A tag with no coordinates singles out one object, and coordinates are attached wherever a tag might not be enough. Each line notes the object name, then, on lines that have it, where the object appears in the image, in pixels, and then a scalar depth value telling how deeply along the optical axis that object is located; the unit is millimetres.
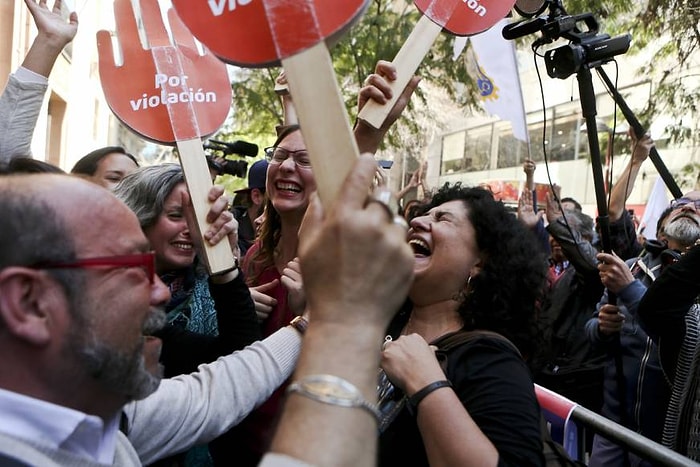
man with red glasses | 866
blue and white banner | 4871
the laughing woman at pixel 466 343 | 1656
